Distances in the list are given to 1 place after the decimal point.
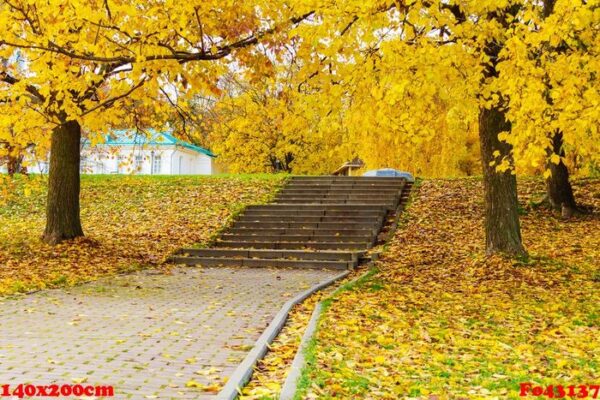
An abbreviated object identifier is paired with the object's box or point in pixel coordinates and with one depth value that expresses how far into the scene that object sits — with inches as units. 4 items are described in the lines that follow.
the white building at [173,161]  1710.1
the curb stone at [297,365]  174.1
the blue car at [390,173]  1093.1
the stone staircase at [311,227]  565.9
